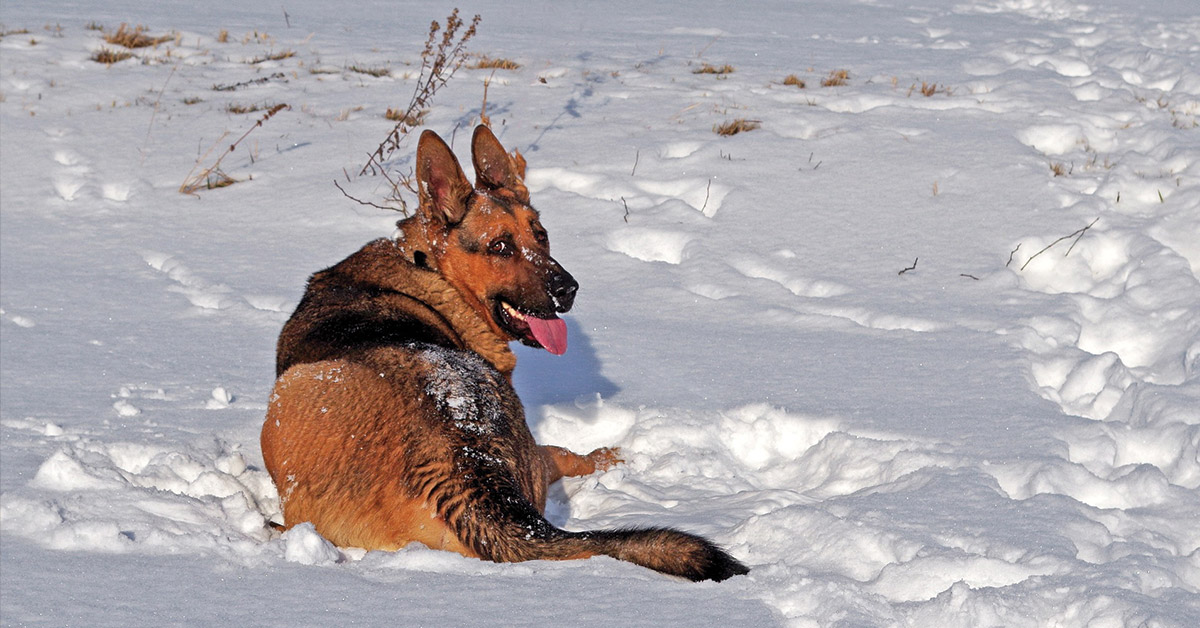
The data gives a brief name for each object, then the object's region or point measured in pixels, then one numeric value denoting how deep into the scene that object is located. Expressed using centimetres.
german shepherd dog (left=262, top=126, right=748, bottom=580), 313
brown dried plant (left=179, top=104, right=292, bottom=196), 809
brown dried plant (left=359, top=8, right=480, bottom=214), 780
